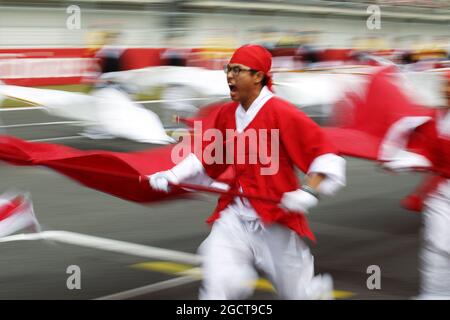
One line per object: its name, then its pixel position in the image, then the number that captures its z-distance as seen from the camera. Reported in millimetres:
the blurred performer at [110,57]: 16172
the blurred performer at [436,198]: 5441
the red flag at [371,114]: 7453
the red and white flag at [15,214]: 6188
